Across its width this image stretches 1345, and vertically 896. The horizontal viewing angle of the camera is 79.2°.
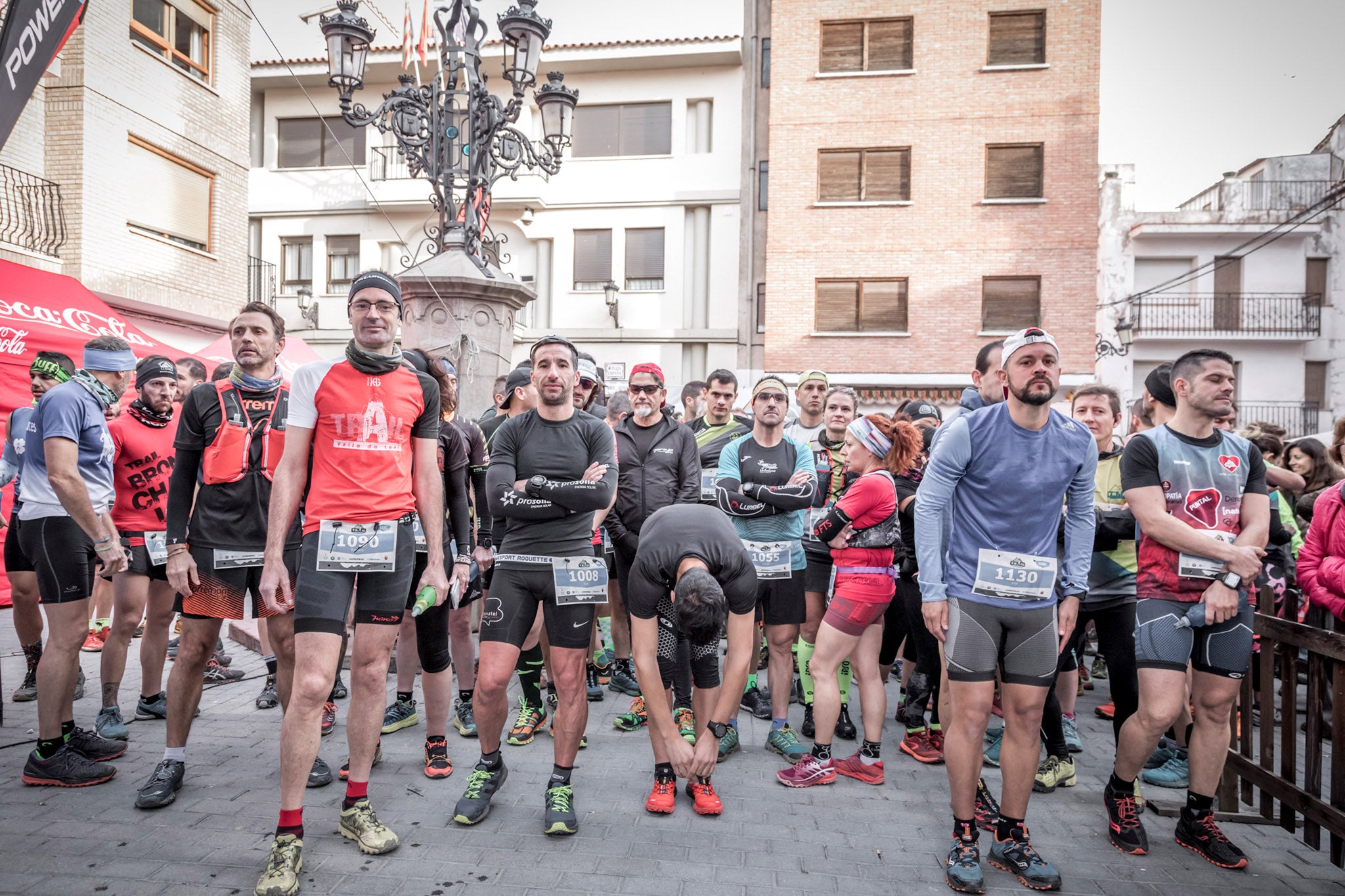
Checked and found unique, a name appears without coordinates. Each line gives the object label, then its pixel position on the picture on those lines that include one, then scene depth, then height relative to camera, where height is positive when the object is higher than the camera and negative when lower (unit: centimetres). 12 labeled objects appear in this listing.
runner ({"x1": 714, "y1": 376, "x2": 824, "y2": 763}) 508 -56
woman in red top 456 -87
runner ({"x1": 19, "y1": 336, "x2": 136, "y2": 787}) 423 -65
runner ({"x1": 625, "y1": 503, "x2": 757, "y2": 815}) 380 -97
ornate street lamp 829 +326
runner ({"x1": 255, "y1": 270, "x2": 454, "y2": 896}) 341 -45
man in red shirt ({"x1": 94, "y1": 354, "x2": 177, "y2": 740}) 495 -72
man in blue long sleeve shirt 351 -62
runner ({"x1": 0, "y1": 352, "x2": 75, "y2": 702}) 480 -86
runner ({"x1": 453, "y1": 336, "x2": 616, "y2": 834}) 394 -75
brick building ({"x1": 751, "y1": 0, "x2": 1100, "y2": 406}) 2023 +628
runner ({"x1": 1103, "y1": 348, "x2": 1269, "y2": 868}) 377 -65
